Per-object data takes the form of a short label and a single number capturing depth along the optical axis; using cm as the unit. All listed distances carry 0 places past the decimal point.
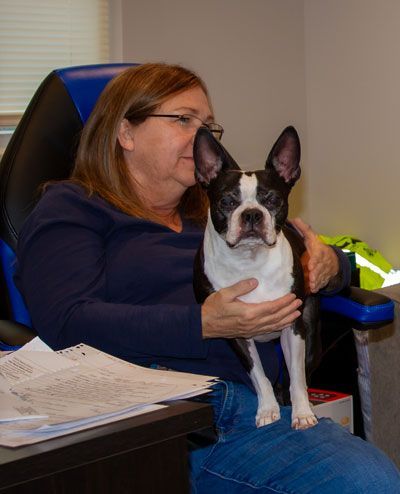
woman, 141
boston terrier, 151
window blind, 319
